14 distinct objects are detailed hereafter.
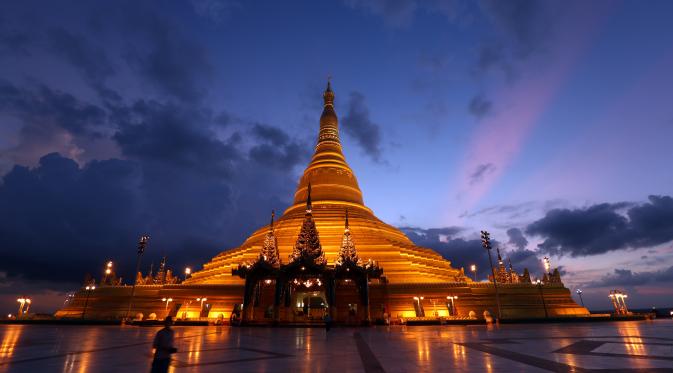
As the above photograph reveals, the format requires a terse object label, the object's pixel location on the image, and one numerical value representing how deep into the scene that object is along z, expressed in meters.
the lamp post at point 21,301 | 43.66
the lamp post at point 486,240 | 33.97
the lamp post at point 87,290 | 38.69
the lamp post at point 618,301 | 41.88
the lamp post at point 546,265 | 40.21
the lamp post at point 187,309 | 34.82
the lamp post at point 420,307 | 32.94
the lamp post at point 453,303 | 34.16
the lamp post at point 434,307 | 33.39
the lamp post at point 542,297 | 35.19
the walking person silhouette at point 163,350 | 5.94
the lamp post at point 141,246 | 34.84
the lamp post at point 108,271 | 41.86
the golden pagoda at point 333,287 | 29.36
